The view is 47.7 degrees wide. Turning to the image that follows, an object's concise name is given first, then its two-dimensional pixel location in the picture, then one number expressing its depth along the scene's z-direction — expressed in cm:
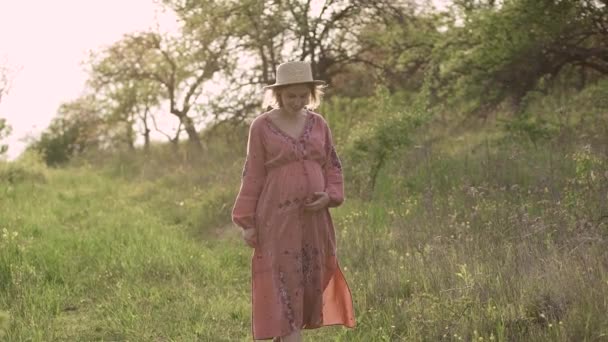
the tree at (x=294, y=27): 1598
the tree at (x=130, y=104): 2589
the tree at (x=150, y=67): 2169
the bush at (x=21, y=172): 1555
